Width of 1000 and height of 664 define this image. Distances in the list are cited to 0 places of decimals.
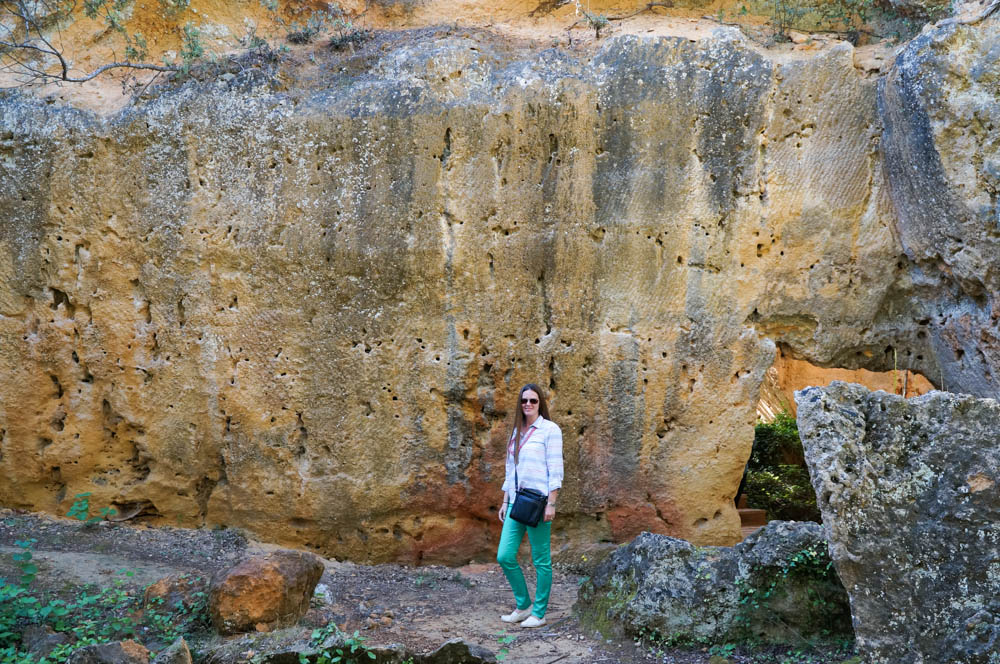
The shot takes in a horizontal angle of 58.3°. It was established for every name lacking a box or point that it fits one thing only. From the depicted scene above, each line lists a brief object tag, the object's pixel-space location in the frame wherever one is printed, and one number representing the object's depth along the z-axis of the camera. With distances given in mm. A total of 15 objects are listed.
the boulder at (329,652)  4340
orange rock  4758
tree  6773
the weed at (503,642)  4766
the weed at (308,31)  7047
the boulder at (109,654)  3961
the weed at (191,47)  6642
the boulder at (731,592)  4621
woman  5039
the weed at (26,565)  5035
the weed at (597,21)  6758
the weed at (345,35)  6887
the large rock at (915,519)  3715
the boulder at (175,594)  5074
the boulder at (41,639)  4500
